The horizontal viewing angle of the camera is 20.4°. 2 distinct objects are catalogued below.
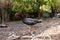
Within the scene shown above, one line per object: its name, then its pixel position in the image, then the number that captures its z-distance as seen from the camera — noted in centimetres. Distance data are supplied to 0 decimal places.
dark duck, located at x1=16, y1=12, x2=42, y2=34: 459
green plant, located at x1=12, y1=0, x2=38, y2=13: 967
